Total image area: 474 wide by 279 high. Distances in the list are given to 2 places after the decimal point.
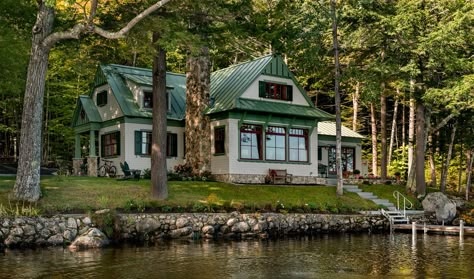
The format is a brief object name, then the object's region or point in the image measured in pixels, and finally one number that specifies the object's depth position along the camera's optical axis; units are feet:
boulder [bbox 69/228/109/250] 59.41
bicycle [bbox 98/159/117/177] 97.50
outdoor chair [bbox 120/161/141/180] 85.76
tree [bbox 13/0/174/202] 65.41
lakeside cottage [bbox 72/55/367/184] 95.35
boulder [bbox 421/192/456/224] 86.38
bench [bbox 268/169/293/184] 96.11
